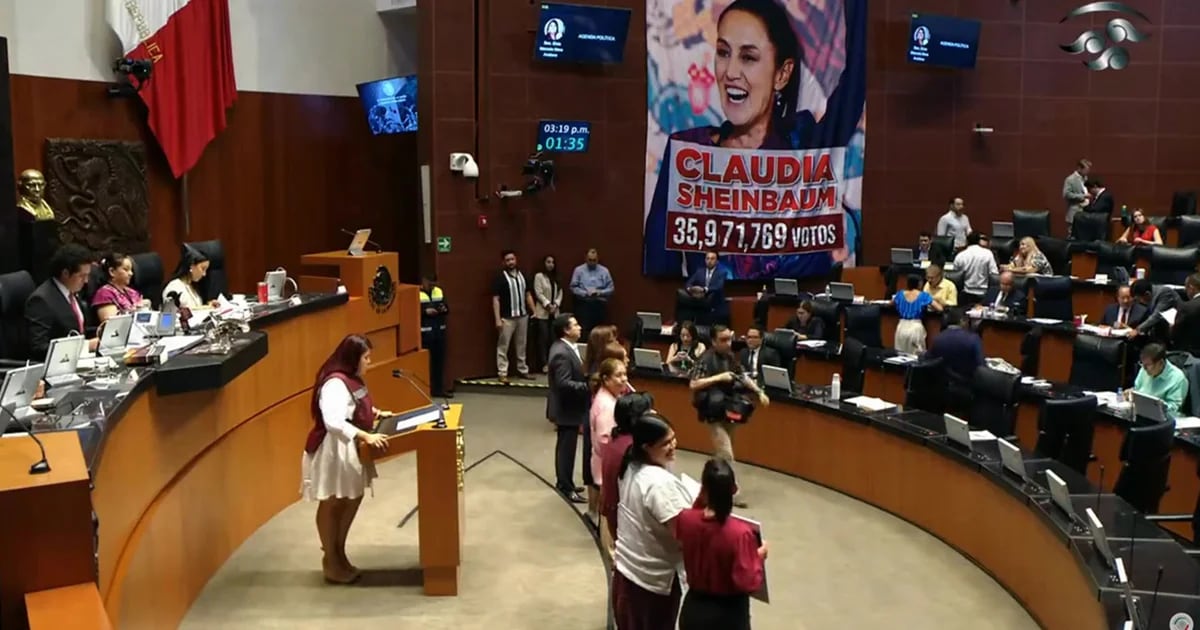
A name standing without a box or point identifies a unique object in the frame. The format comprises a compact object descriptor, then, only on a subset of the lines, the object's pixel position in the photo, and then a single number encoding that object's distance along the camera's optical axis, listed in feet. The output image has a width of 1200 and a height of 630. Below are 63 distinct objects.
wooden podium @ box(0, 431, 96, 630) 10.05
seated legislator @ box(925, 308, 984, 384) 29.45
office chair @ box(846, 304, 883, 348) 38.63
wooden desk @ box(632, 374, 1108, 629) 19.94
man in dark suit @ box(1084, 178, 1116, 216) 51.47
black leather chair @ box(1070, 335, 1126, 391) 30.07
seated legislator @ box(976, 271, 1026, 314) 39.17
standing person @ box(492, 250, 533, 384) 44.98
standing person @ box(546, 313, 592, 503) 26.94
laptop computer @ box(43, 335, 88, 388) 18.20
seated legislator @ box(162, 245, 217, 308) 27.91
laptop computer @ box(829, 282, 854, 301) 43.04
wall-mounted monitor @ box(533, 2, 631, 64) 45.44
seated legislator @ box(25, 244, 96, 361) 20.89
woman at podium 20.76
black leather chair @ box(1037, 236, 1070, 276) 47.52
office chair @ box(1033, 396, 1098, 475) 24.26
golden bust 31.60
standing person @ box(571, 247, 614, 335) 46.09
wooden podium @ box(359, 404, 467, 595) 21.30
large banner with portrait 48.11
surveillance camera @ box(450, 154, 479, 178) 44.93
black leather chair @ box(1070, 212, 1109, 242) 50.34
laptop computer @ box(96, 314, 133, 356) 20.71
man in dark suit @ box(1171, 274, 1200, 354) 30.73
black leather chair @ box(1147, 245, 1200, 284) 41.16
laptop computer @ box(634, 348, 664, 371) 35.50
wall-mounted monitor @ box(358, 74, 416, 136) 47.37
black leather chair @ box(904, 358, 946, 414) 30.44
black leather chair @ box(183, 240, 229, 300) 34.09
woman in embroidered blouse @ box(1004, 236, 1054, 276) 44.34
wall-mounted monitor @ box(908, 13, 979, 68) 50.83
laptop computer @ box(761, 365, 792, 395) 31.60
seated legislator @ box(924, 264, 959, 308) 38.91
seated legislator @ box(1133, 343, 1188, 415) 26.27
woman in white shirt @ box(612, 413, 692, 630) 14.83
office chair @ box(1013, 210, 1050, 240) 52.42
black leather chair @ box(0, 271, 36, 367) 22.95
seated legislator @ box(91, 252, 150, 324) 24.41
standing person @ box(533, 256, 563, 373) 46.29
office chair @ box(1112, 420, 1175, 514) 21.79
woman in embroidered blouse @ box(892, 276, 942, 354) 36.99
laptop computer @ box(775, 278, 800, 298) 46.55
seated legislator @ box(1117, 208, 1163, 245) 47.62
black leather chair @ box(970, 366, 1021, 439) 26.55
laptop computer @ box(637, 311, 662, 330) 41.04
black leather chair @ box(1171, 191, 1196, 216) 53.21
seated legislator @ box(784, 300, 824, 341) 38.99
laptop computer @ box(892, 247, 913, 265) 49.60
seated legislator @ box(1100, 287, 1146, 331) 34.04
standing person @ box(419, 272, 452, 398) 42.98
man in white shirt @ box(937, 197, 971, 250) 51.01
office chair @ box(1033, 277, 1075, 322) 38.88
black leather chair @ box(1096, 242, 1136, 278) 44.52
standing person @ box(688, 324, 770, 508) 28.35
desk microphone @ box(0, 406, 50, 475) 10.72
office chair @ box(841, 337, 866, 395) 33.35
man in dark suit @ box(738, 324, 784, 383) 32.53
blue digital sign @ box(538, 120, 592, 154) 46.26
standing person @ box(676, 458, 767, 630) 13.58
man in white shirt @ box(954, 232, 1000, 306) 43.88
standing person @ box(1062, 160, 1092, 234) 52.65
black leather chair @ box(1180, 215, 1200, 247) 47.65
